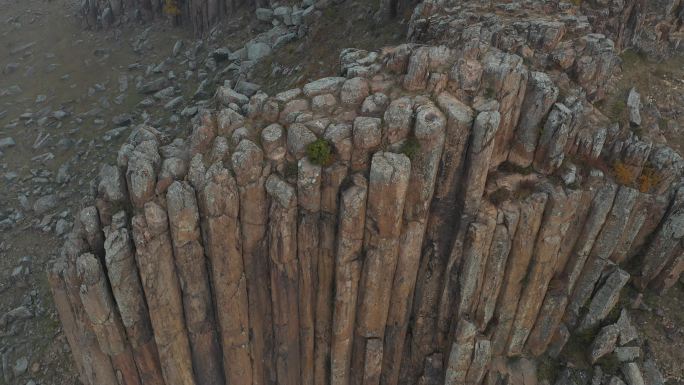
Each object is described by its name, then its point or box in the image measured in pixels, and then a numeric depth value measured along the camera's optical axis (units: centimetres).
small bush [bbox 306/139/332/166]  2512
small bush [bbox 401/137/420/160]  2486
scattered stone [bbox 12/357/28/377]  3897
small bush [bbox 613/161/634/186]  2853
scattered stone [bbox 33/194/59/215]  4902
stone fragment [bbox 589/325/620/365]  3014
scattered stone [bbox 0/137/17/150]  5606
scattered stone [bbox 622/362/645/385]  2959
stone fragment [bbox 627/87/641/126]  3188
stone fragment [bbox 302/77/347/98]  2744
